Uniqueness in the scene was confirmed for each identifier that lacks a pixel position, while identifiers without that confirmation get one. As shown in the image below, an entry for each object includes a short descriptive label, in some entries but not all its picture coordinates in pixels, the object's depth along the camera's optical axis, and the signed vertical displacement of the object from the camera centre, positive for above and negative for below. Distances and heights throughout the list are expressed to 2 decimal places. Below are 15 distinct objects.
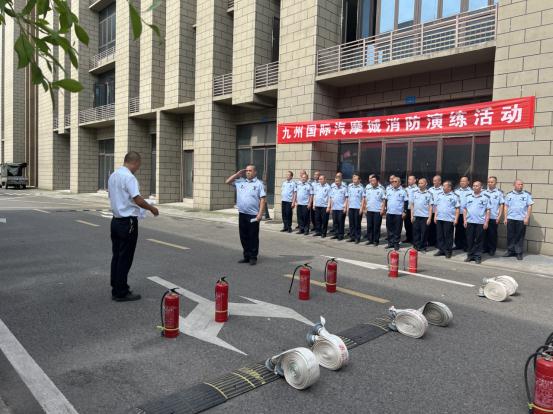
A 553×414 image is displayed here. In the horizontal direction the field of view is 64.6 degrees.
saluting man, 8.62 -0.65
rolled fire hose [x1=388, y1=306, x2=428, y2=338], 4.85 -1.63
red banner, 10.45 +1.58
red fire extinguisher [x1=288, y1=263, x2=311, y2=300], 6.23 -1.57
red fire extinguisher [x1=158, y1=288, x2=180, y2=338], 4.62 -1.52
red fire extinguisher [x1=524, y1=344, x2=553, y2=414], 3.09 -1.44
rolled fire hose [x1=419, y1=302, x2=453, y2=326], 5.21 -1.62
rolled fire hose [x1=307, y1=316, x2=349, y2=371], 3.96 -1.61
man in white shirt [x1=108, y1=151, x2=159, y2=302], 5.86 -0.65
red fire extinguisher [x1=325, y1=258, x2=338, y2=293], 6.61 -1.51
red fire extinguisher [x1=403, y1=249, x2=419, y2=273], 8.47 -1.59
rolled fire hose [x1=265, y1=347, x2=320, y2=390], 3.59 -1.60
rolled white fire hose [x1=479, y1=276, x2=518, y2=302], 6.49 -1.61
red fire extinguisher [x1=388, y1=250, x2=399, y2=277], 7.81 -1.55
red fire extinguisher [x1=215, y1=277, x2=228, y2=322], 5.10 -1.52
